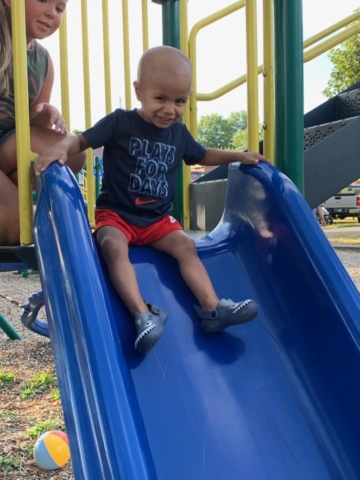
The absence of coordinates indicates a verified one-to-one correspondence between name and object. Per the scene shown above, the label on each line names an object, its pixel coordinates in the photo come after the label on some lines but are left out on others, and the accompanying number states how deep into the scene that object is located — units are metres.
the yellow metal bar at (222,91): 2.93
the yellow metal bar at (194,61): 2.68
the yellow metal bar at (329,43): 2.92
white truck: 22.38
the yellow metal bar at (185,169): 2.55
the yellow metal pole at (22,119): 1.54
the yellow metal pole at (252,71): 2.11
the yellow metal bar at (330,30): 3.02
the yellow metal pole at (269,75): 2.06
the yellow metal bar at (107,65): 2.46
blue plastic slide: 1.06
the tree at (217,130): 58.00
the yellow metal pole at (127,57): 2.45
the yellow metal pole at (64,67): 2.21
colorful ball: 2.20
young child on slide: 1.56
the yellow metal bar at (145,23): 2.50
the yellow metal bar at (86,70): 2.34
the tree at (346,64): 13.88
